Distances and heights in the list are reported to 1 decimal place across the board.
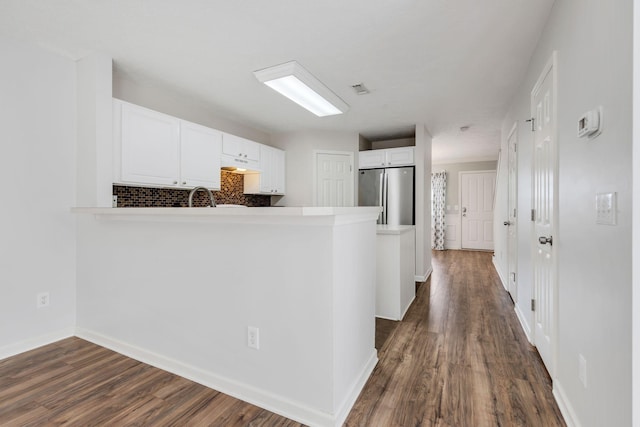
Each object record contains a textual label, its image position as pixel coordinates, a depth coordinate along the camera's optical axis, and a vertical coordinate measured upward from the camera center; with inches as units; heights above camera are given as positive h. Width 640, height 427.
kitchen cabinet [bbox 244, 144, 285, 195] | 182.4 +22.3
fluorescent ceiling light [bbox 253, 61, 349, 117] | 105.7 +47.0
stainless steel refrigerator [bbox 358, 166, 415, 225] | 190.9 +13.0
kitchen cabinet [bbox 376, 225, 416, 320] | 119.5 -23.9
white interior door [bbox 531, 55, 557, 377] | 74.2 +0.2
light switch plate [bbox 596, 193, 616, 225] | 42.5 +0.5
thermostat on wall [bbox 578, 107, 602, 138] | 47.3 +14.1
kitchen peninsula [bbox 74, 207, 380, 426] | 60.1 -19.9
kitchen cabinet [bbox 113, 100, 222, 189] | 106.0 +24.6
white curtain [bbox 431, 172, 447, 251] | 324.7 +5.5
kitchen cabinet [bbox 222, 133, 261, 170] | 153.2 +31.6
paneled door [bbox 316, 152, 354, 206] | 197.8 +21.9
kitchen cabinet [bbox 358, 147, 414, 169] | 190.9 +34.9
